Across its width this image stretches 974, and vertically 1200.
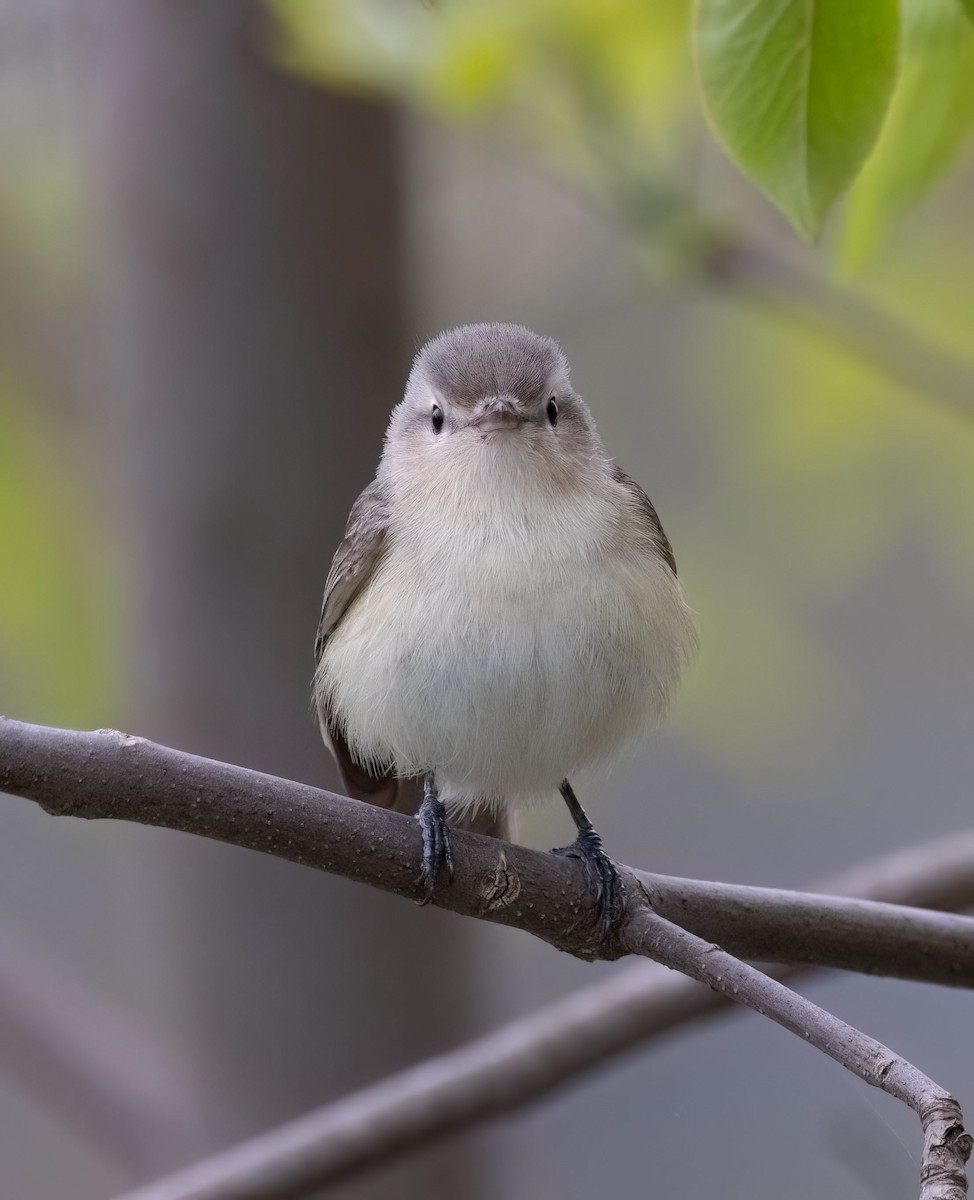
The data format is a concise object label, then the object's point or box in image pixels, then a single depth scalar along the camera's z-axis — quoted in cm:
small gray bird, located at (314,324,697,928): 283
